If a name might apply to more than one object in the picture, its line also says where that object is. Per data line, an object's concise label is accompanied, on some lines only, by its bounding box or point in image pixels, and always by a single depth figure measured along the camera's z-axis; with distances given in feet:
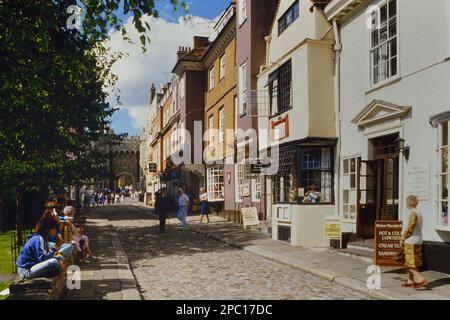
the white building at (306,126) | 51.01
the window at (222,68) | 94.80
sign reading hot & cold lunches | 34.76
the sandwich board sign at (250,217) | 69.67
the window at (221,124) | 94.79
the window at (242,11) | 78.07
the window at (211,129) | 103.71
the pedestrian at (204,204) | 84.79
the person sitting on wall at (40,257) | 24.80
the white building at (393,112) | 34.55
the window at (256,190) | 74.08
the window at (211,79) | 106.01
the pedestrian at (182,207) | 73.19
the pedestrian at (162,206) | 66.33
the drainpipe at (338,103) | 51.01
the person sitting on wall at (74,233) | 39.24
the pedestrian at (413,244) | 29.71
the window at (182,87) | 116.55
